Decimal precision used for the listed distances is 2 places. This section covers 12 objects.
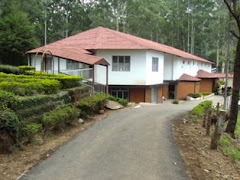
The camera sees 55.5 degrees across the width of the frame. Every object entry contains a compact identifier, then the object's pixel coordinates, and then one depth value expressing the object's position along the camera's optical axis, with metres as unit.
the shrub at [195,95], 27.53
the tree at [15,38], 23.86
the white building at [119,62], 19.43
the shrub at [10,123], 5.84
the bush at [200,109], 12.85
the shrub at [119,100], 14.83
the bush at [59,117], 7.49
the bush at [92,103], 10.23
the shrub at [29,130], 6.65
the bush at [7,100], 6.32
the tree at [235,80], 9.61
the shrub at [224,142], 8.21
